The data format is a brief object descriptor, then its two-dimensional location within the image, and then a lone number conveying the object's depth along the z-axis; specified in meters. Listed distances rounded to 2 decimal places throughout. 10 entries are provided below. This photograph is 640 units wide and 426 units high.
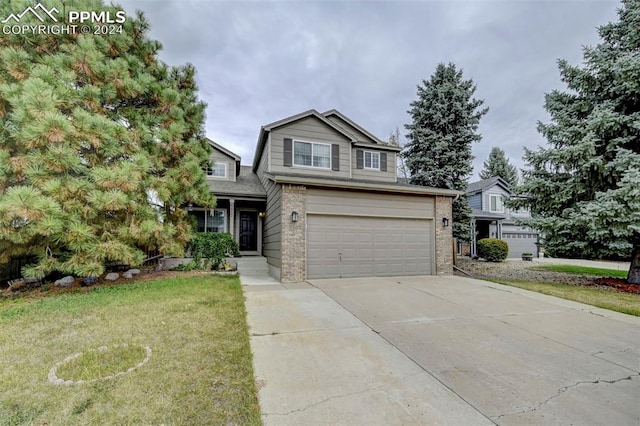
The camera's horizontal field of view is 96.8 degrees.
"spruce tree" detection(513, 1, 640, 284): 7.77
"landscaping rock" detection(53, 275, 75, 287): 7.84
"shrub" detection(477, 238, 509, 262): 16.09
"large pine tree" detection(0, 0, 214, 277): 6.32
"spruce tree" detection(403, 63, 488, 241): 14.56
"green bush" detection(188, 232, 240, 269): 10.37
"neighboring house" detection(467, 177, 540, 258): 19.81
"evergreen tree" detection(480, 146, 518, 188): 31.02
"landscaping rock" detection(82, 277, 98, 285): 7.96
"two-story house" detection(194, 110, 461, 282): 8.74
